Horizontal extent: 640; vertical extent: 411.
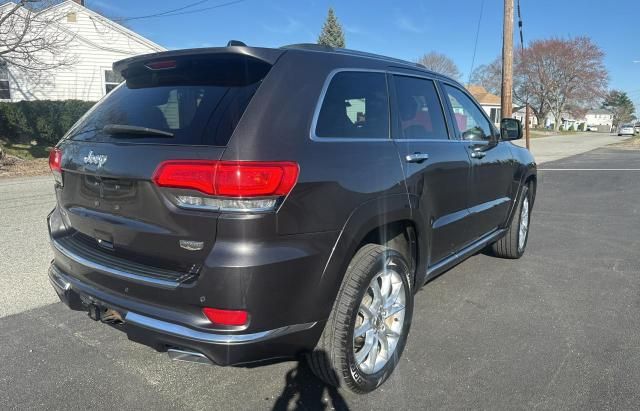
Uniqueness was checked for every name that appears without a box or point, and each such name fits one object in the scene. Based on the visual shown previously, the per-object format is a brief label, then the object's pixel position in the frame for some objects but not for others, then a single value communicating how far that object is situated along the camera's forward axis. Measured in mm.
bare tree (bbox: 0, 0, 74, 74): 13132
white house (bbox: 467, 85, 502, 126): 65500
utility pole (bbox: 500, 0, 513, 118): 13586
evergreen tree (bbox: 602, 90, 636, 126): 117312
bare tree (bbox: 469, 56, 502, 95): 73250
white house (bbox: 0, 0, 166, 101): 17344
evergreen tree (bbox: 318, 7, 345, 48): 43534
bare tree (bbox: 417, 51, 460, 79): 72312
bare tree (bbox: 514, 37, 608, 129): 61531
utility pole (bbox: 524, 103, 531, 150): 15005
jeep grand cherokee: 2135
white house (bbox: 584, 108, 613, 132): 137350
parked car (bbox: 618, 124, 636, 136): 58031
